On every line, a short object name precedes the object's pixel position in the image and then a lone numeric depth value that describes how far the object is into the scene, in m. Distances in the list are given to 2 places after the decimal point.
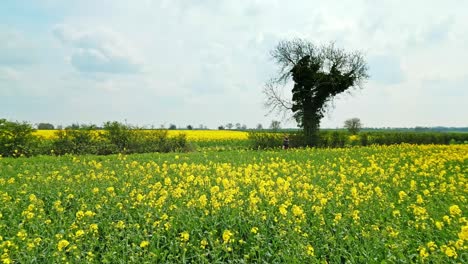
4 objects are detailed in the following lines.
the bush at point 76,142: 23.16
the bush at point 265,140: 30.33
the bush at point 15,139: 21.83
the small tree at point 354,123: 72.41
